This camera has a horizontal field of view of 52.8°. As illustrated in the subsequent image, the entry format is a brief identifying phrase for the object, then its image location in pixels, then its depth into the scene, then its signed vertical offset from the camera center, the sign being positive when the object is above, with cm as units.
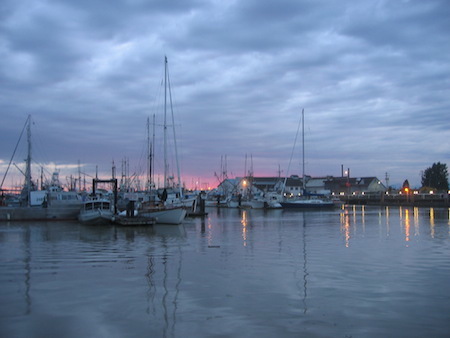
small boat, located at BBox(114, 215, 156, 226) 4503 -350
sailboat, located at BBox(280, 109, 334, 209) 9906 -410
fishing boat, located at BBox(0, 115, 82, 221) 5553 -259
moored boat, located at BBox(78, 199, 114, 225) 4847 -288
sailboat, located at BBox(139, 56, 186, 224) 4838 -264
